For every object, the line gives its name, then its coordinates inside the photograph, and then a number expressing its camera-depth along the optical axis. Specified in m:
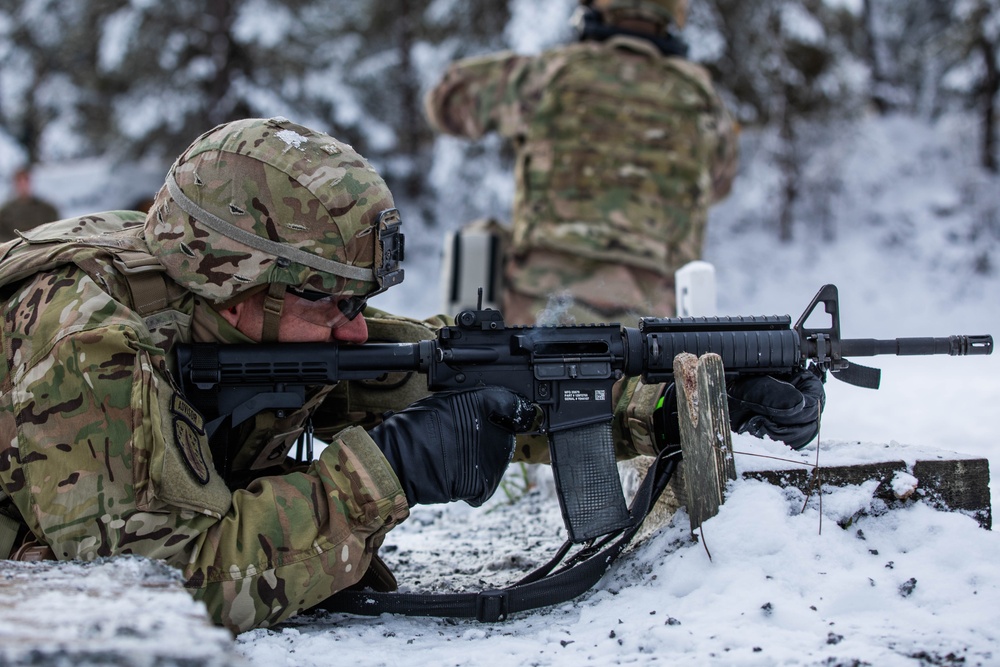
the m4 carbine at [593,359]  2.58
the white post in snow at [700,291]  3.85
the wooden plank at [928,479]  2.48
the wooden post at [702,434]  2.38
